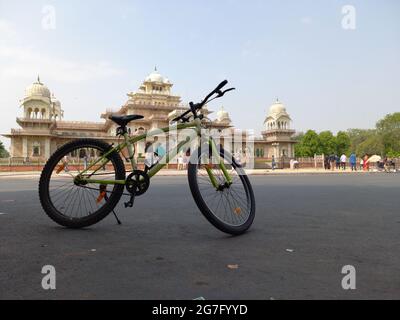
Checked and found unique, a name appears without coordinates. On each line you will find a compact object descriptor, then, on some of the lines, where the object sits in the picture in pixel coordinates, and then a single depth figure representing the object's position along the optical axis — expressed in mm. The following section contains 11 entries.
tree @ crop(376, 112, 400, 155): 56031
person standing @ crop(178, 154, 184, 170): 28305
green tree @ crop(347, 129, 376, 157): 71412
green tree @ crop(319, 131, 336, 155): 65250
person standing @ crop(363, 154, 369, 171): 27094
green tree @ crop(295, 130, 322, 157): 65250
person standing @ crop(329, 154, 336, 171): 29972
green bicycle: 3006
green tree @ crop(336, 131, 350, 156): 67062
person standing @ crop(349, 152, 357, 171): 25406
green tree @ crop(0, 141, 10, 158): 68762
